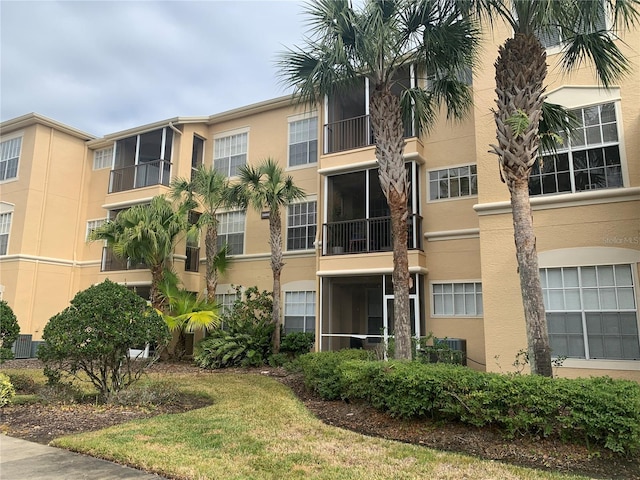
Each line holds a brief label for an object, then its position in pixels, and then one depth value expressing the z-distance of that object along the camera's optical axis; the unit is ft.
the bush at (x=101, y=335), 26.66
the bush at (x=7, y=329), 32.91
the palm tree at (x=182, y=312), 49.80
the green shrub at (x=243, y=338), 48.88
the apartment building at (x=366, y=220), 31.42
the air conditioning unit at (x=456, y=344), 39.36
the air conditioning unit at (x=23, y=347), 61.82
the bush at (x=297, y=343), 49.55
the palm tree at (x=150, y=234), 53.01
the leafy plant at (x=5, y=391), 26.86
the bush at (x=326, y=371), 30.42
